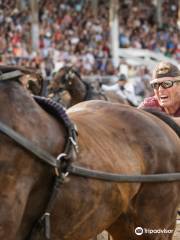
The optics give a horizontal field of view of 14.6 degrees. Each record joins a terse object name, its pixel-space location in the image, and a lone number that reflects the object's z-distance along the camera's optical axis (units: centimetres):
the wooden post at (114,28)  2566
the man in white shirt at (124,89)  1475
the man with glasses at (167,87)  566
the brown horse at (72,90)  1185
